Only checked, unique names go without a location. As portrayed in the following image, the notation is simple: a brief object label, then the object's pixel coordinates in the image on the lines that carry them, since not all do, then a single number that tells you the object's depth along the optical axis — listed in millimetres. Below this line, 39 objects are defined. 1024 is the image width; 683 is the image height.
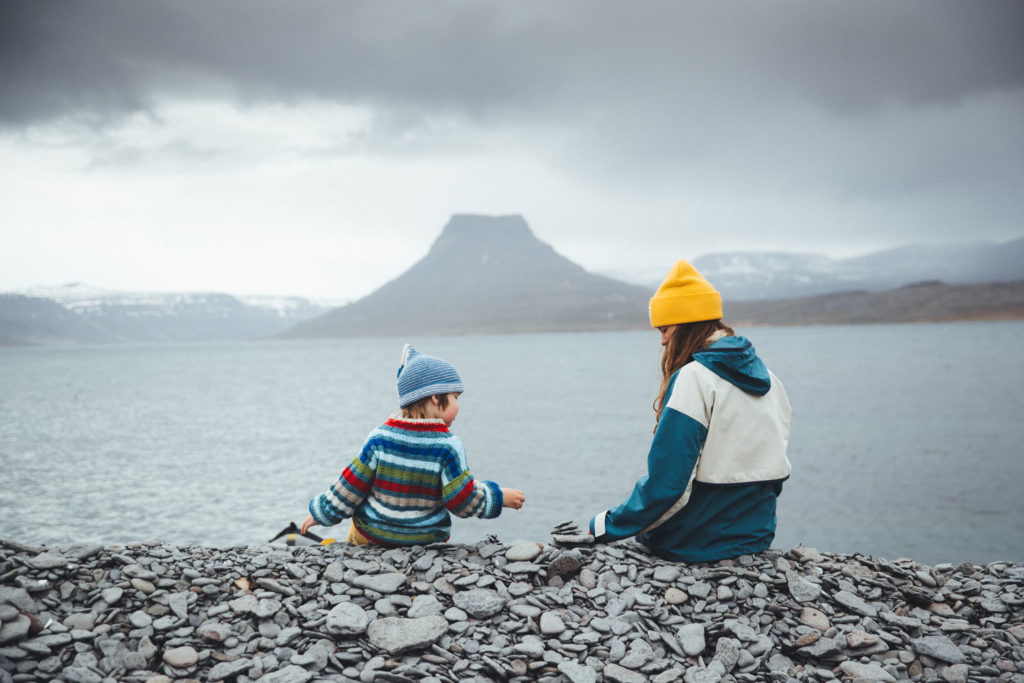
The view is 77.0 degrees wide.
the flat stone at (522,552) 5082
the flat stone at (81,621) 4109
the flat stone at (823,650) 4078
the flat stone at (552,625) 4160
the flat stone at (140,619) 4160
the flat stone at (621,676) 3742
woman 4641
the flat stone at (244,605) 4285
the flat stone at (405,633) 3904
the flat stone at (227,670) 3688
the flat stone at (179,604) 4286
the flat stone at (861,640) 4188
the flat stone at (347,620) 4023
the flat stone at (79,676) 3605
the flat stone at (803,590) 4648
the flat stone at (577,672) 3711
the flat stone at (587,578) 4795
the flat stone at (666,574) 4789
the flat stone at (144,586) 4539
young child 4809
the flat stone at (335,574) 4660
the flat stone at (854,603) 4578
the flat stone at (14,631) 3802
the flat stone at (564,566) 4910
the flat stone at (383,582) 4488
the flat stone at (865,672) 3850
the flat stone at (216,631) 4023
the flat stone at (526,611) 4332
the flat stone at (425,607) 4254
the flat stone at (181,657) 3805
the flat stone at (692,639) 4098
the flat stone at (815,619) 4379
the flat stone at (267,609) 4242
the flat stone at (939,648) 4070
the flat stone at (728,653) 4004
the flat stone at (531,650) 3941
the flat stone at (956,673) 3896
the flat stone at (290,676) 3592
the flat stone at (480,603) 4324
